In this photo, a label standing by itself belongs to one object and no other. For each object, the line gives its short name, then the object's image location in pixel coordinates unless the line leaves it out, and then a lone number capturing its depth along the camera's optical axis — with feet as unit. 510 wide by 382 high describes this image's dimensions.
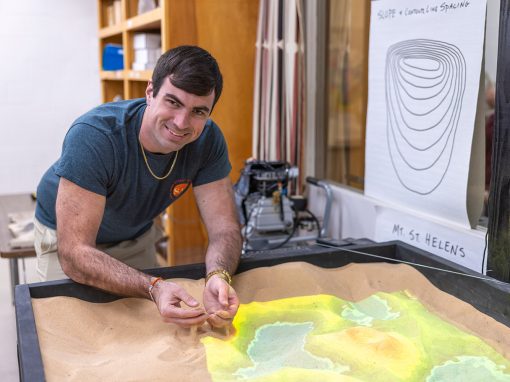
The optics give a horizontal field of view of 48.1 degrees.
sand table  3.74
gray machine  7.23
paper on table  7.50
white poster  5.55
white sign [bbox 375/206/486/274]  5.45
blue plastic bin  13.57
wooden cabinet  8.90
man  4.53
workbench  7.38
